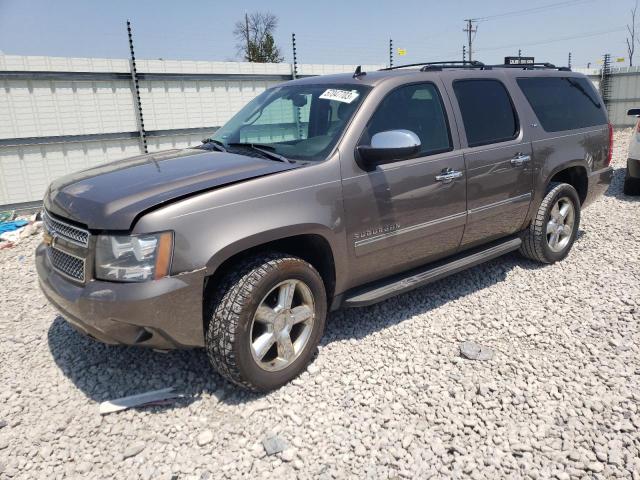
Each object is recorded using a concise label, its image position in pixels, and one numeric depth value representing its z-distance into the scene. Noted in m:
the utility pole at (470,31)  47.06
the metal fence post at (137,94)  7.92
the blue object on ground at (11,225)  6.77
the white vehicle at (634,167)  7.23
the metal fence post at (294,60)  9.79
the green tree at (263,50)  39.75
